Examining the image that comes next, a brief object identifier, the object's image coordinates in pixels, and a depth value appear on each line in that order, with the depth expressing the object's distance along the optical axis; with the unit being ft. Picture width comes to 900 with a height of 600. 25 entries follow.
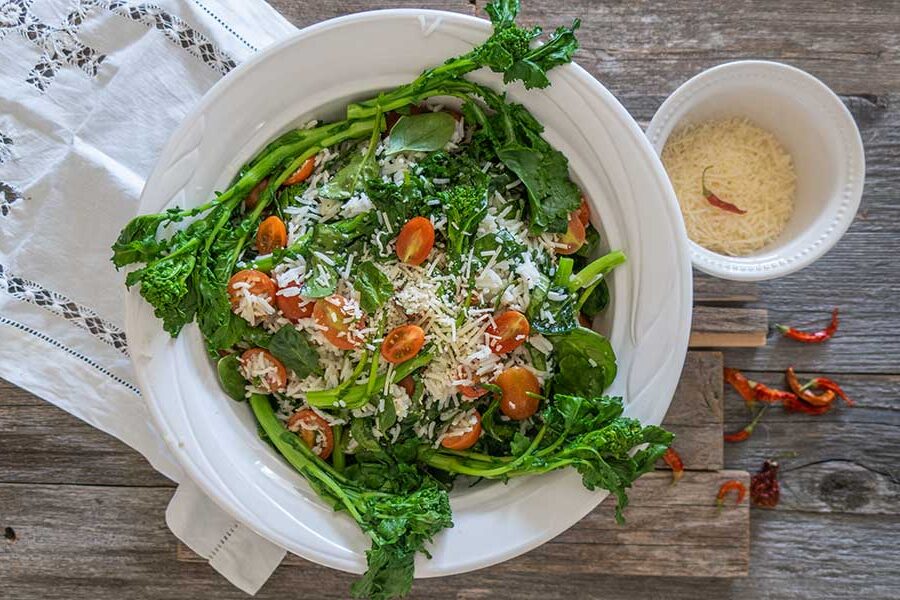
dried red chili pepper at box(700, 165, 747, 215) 3.09
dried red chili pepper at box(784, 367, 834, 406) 3.22
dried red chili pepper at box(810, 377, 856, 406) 3.24
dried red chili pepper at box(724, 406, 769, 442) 3.23
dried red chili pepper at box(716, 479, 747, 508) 3.17
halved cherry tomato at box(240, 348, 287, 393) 2.81
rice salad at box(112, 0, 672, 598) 2.74
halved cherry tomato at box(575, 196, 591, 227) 2.85
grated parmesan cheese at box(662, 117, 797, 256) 3.09
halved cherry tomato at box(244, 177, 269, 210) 2.85
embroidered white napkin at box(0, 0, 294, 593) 3.08
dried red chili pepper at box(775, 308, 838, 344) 3.22
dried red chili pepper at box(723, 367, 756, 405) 3.21
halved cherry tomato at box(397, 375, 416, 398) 2.81
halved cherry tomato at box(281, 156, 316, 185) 2.84
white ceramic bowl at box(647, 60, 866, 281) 3.01
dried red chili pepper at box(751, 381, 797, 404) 3.21
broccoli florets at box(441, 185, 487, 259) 2.76
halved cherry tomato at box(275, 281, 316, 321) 2.77
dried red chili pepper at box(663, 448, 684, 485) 3.15
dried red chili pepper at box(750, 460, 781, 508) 3.22
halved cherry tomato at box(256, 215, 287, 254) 2.80
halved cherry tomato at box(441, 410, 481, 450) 2.80
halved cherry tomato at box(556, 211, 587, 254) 2.84
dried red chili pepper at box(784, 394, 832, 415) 3.22
